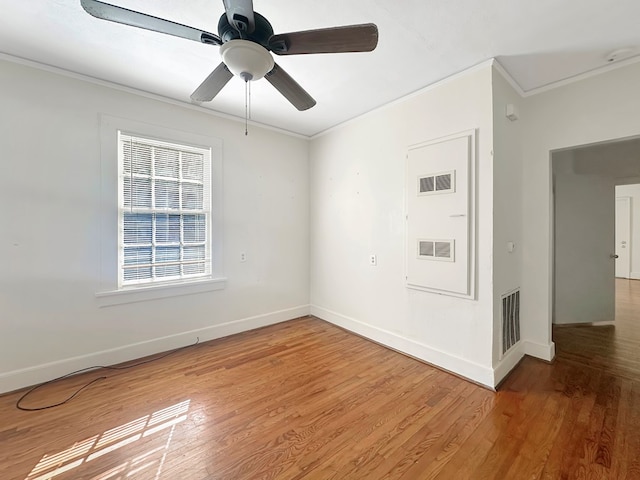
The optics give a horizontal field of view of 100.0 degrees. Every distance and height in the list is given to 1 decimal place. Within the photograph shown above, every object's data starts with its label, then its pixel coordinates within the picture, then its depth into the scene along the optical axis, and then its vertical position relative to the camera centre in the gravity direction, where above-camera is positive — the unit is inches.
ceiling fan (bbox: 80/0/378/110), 50.5 +42.0
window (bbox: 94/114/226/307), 105.4 +11.4
